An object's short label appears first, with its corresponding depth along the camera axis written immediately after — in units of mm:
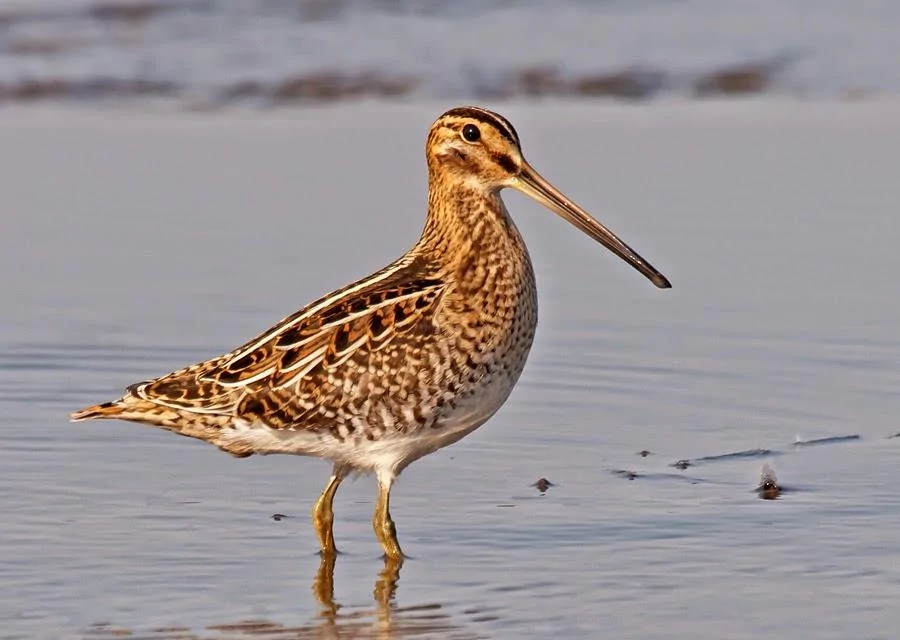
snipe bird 15000
